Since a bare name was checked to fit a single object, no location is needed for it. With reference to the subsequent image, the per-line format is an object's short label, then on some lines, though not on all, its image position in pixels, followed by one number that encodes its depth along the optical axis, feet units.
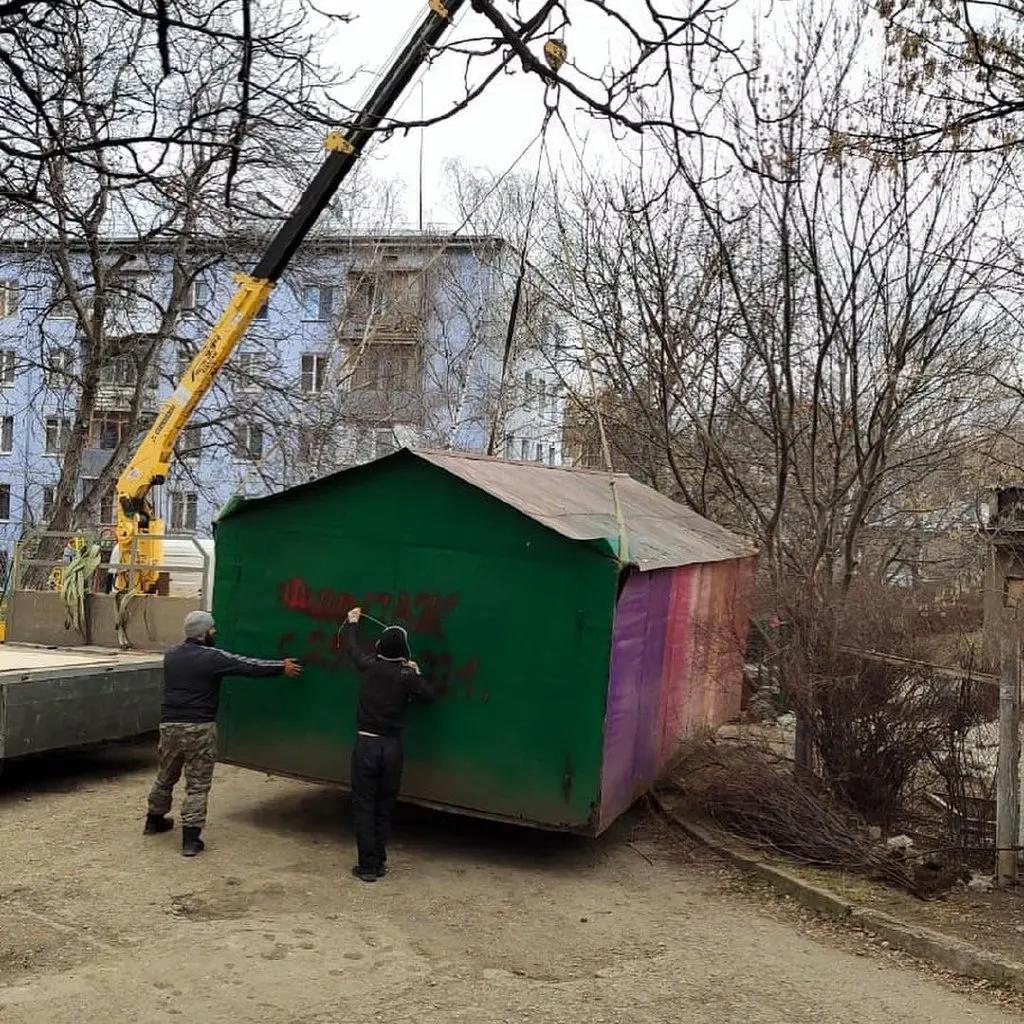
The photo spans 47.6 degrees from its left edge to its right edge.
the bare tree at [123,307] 50.83
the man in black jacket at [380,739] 22.58
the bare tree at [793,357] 36.55
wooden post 21.12
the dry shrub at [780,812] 22.84
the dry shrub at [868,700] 23.40
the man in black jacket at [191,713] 24.20
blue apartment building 64.85
